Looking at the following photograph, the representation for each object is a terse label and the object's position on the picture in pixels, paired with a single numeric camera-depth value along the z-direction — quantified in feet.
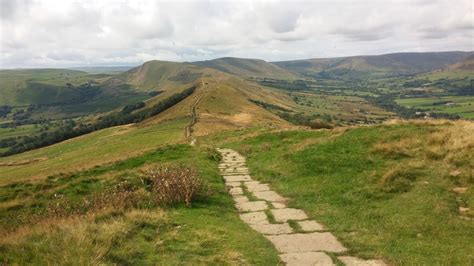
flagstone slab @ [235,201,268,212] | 45.77
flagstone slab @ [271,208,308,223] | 41.31
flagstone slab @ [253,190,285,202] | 50.16
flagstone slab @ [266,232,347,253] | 32.19
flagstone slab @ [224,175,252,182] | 62.90
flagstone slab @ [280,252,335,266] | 29.07
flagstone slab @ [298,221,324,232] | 37.45
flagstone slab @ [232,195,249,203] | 50.23
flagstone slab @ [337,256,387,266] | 28.55
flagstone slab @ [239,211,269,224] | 40.86
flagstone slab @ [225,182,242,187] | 59.06
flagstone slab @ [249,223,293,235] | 37.04
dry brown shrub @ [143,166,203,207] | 43.50
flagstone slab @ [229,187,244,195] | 54.13
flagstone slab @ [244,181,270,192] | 56.04
